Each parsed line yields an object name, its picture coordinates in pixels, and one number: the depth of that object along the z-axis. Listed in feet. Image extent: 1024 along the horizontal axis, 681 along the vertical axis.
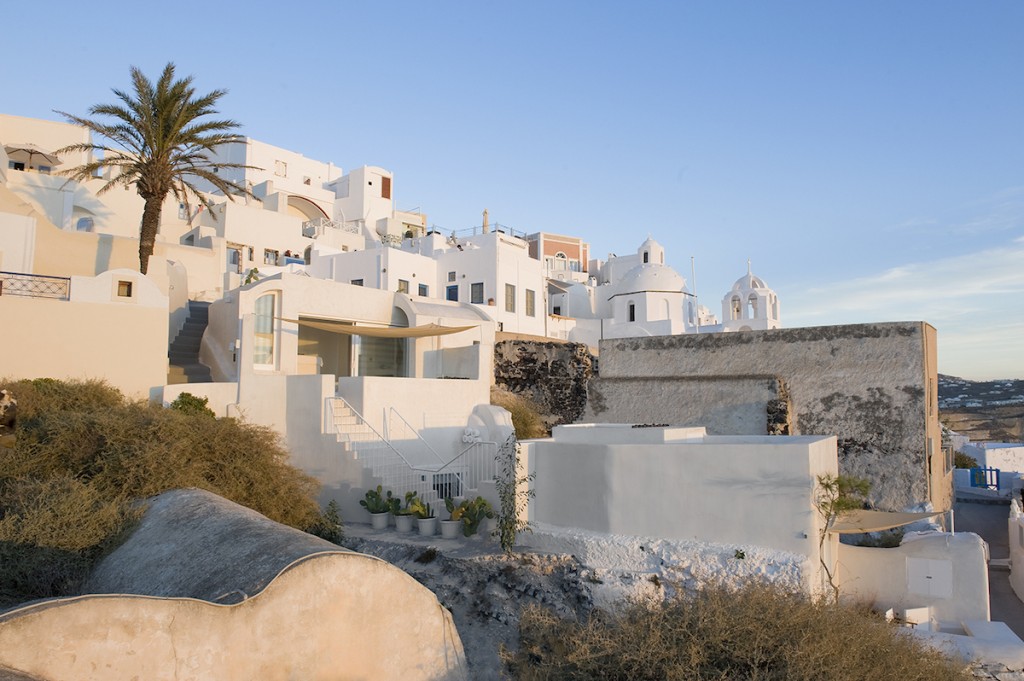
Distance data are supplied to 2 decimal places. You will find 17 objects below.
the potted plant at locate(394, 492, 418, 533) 39.11
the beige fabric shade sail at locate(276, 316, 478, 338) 53.78
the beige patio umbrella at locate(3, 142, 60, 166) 86.12
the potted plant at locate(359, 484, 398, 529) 39.99
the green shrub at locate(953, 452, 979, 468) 95.64
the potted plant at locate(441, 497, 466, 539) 37.65
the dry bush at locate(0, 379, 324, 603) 25.29
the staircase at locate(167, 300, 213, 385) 53.52
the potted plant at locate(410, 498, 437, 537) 38.37
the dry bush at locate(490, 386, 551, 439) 64.28
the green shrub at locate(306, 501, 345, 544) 36.78
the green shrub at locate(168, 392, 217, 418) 43.14
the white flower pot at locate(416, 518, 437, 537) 38.34
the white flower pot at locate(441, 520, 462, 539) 37.65
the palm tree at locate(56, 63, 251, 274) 55.67
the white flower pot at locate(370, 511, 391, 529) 39.96
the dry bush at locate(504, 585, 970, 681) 17.90
